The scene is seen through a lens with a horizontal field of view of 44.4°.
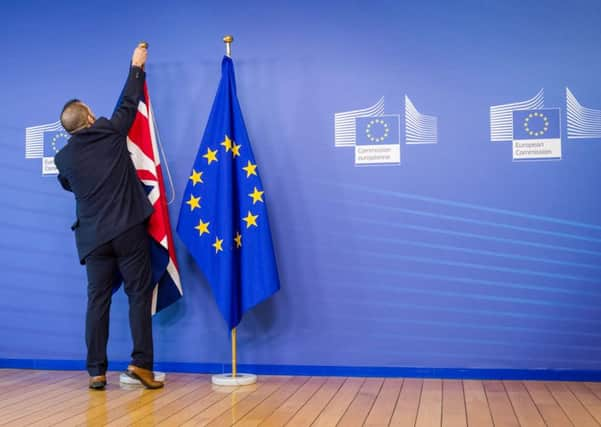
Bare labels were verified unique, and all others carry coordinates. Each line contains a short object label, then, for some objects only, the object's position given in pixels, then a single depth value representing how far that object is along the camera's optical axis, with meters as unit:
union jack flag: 3.94
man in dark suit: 3.68
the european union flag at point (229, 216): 3.82
